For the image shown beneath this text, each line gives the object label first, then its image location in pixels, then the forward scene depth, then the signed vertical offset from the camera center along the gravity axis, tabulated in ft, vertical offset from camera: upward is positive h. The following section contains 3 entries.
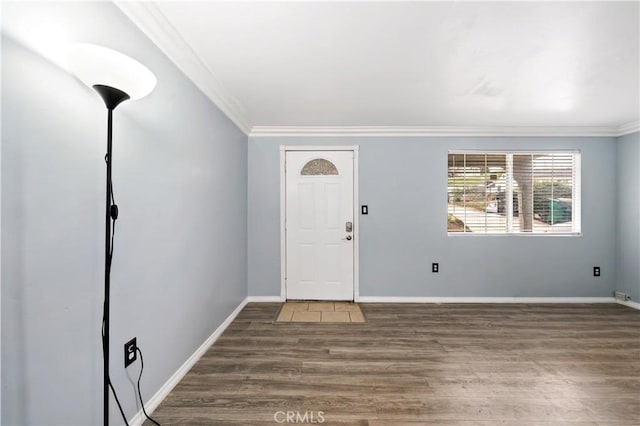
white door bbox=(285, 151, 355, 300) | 12.12 -0.55
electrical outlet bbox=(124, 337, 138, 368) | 4.84 -2.49
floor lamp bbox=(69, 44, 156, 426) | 3.10 +1.60
